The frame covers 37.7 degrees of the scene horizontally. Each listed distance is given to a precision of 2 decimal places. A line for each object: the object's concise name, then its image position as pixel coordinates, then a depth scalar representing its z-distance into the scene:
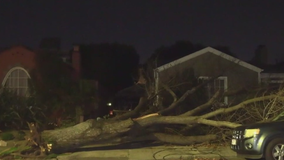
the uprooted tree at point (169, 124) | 12.75
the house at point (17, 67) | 20.83
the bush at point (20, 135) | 15.34
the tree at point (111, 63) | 40.88
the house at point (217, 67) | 21.48
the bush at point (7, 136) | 15.65
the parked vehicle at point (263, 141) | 10.12
